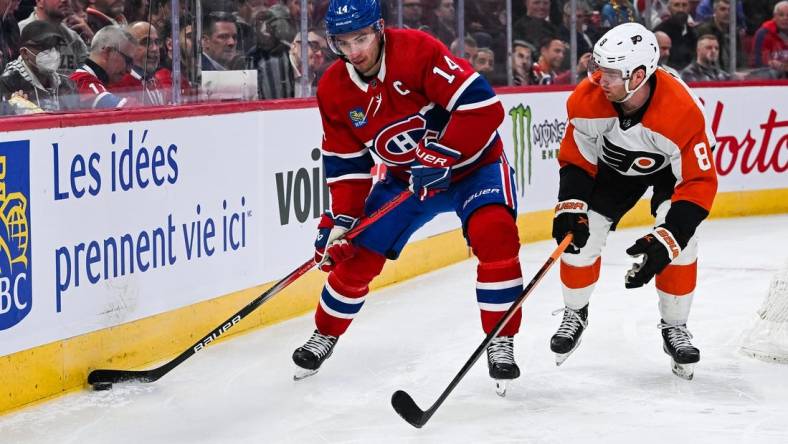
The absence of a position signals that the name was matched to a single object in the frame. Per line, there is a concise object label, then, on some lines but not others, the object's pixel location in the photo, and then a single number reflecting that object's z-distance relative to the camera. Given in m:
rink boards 7.37
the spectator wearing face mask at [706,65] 16.60
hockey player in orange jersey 7.23
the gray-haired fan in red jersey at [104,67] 8.57
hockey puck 7.76
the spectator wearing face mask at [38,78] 7.78
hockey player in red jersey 7.19
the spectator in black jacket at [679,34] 16.59
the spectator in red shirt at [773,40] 16.93
